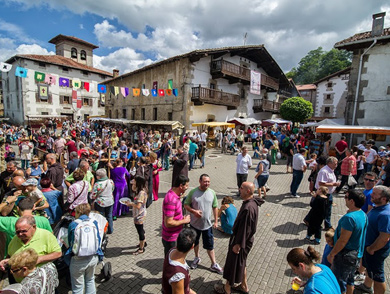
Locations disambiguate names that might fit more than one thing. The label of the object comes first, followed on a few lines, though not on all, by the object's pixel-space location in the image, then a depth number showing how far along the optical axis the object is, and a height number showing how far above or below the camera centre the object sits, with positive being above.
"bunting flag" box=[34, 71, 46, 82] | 12.06 +2.53
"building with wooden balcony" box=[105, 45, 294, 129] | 17.97 +3.93
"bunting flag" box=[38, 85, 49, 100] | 21.62 +3.02
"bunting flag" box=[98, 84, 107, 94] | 14.80 +2.37
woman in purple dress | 5.47 -1.61
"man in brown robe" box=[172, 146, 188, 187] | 6.13 -1.29
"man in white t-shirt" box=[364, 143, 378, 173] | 8.23 -1.01
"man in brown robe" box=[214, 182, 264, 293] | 2.83 -1.58
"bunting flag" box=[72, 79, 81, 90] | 14.41 +2.61
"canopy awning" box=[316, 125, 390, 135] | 10.64 +0.03
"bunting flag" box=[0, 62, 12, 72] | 9.50 +2.40
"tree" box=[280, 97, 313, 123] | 23.77 +2.17
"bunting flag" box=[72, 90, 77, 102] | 28.92 +3.61
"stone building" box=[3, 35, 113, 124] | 26.39 +4.33
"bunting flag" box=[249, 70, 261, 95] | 21.03 +4.55
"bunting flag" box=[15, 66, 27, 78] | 10.51 +2.39
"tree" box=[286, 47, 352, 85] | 46.75 +15.62
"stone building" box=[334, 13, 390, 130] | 12.38 +3.37
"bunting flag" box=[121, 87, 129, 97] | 16.49 +2.52
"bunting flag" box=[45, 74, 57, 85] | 12.33 +2.48
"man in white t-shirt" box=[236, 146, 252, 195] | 6.61 -1.20
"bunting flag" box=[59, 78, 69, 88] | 12.89 +2.41
